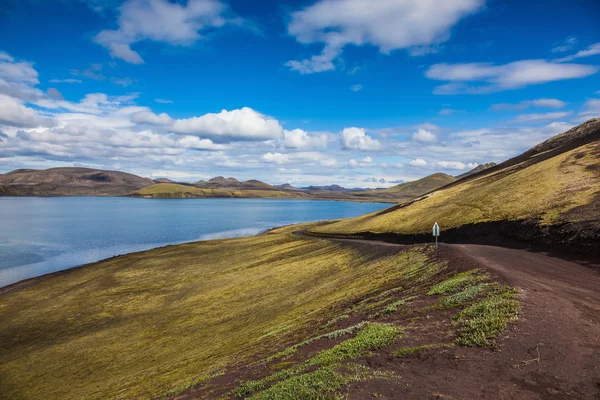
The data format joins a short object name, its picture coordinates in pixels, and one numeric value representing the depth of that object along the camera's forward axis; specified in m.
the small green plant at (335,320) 25.23
